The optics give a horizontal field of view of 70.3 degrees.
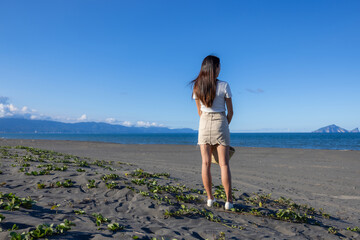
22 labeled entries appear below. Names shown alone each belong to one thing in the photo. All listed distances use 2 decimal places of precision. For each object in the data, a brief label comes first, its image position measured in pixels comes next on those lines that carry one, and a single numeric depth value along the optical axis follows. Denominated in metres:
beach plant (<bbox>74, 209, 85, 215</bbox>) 3.86
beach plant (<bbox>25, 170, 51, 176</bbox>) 6.49
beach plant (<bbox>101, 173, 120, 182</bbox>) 6.56
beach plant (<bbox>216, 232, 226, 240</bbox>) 3.30
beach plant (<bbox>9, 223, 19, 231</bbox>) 2.84
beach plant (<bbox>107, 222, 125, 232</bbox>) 3.18
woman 4.43
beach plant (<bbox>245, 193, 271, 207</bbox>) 5.48
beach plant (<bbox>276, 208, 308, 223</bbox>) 4.55
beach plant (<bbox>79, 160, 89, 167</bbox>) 9.05
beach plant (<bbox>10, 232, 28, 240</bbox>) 2.56
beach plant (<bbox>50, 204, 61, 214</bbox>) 4.06
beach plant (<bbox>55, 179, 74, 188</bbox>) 5.66
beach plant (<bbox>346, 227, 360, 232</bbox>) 4.38
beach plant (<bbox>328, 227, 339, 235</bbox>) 4.21
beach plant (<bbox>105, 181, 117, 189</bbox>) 5.63
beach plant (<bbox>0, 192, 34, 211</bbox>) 3.67
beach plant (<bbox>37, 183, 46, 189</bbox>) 5.49
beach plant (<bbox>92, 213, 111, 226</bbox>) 3.38
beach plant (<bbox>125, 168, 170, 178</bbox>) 7.54
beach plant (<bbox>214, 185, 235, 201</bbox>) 5.54
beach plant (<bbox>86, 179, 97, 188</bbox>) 5.74
